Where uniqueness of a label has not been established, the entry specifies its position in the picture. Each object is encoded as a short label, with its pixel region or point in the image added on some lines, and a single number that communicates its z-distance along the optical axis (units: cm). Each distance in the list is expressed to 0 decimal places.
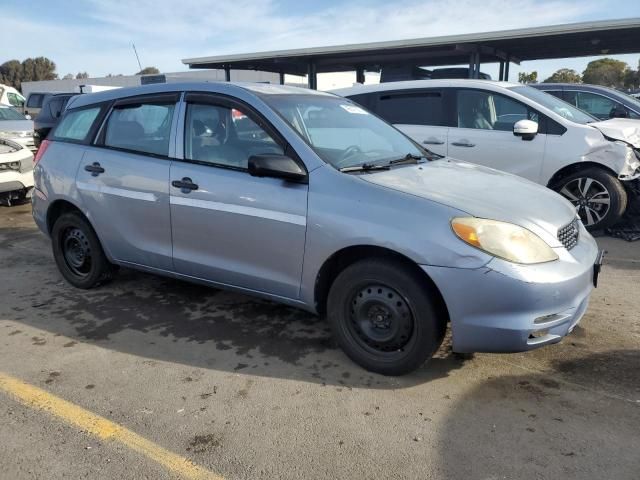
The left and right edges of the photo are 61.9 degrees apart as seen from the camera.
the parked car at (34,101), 2112
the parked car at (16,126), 1121
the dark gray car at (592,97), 928
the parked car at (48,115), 1138
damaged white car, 612
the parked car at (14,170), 807
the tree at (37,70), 8281
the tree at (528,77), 5676
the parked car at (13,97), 1895
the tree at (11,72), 8163
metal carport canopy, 1345
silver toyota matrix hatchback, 282
